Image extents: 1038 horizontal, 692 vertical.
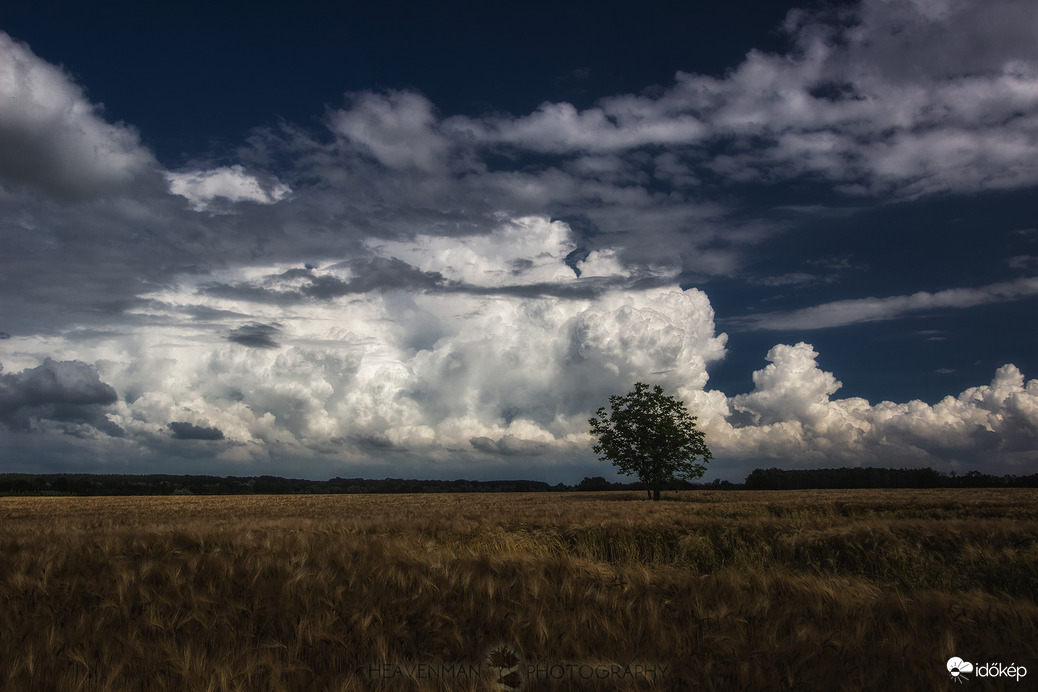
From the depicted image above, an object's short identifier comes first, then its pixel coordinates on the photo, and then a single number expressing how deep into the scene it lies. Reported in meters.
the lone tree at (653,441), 46.94
